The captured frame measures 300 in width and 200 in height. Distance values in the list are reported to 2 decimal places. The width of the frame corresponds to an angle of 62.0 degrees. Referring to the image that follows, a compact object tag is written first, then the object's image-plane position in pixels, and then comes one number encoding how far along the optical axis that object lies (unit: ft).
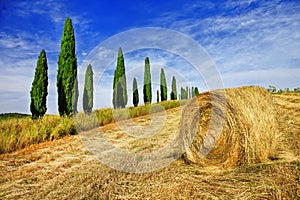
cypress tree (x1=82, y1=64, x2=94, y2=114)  67.81
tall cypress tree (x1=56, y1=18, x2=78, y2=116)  47.65
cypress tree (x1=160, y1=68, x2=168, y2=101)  106.11
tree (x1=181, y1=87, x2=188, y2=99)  138.41
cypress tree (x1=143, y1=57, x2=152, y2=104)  91.43
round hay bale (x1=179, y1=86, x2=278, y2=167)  13.61
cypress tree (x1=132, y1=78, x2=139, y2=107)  85.71
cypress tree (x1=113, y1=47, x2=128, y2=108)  75.56
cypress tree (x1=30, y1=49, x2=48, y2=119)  45.96
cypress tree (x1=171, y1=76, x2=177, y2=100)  120.78
